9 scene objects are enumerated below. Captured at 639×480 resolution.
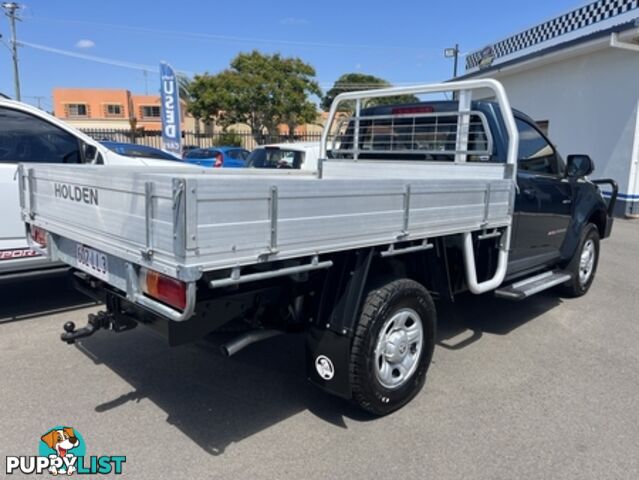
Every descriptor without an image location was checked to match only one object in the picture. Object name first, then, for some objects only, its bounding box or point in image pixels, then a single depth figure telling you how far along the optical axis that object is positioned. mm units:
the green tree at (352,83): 52853
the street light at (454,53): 30784
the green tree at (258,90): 30922
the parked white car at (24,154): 4609
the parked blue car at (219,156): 15461
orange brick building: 55125
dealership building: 12547
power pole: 33062
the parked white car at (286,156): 10133
